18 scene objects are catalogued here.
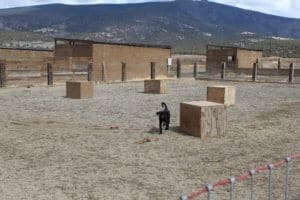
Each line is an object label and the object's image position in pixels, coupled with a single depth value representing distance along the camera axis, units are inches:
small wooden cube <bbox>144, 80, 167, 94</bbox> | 965.2
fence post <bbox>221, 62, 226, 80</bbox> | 1519.4
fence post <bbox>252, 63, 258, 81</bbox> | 1440.3
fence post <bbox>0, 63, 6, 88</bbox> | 1108.5
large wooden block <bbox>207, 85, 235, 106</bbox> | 731.9
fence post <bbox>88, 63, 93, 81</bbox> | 1311.5
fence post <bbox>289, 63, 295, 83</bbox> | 1401.3
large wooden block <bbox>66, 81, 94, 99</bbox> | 852.0
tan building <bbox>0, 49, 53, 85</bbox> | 1166.3
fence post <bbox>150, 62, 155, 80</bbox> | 1533.0
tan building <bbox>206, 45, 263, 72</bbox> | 2023.9
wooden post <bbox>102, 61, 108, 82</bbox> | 1401.3
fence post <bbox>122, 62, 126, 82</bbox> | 1427.2
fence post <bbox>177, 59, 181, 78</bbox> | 1586.4
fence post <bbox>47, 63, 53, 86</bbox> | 1198.9
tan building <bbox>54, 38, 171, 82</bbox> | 1390.3
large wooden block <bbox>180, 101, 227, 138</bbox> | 473.0
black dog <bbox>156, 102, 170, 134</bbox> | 494.6
